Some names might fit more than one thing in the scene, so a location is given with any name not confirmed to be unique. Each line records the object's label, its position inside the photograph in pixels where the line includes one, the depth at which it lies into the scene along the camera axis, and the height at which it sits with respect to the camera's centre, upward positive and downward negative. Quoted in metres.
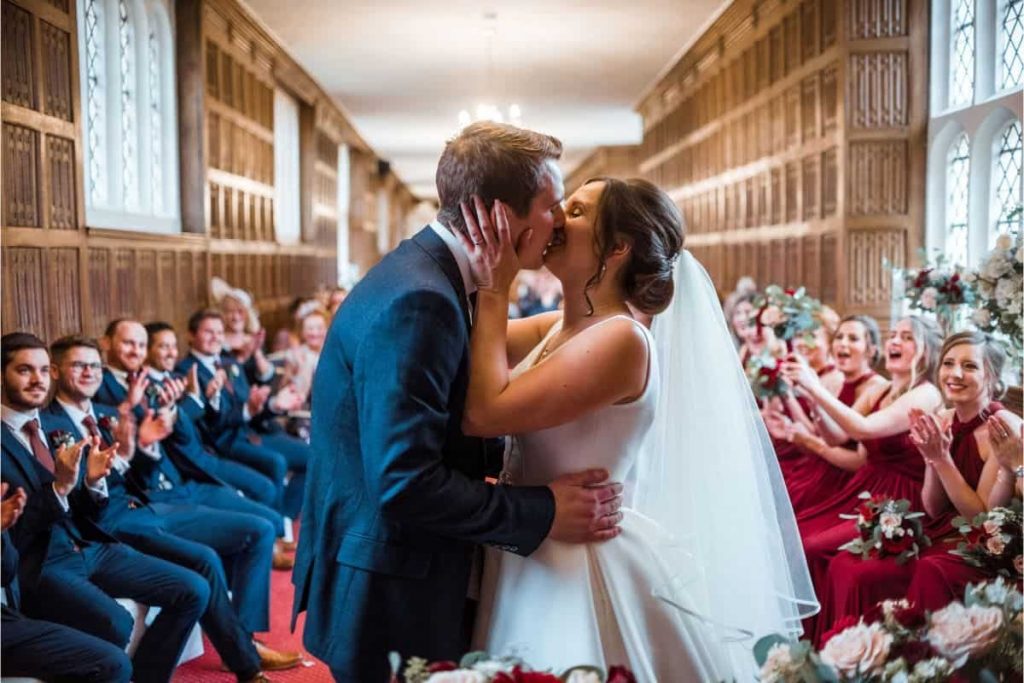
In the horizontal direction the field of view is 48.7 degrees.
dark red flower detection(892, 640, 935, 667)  1.78 -0.60
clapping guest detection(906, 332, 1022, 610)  3.20 -0.54
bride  2.13 -0.40
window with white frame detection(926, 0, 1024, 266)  4.98 +0.71
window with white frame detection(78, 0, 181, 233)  6.36 +1.02
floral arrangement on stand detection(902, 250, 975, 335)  4.20 -0.06
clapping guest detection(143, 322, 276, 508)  5.04 -0.66
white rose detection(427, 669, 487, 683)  1.54 -0.54
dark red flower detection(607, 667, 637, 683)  1.60 -0.57
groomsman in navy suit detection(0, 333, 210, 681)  3.32 -0.84
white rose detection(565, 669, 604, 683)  1.59 -0.56
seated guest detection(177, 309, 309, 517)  5.82 -0.72
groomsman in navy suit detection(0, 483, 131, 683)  2.96 -0.97
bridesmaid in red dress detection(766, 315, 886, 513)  4.49 -0.66
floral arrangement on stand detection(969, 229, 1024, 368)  3.24 -0.04
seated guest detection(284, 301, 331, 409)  7.43 -0.50
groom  2.00 -0.35
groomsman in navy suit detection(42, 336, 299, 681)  3.91 -0.93
